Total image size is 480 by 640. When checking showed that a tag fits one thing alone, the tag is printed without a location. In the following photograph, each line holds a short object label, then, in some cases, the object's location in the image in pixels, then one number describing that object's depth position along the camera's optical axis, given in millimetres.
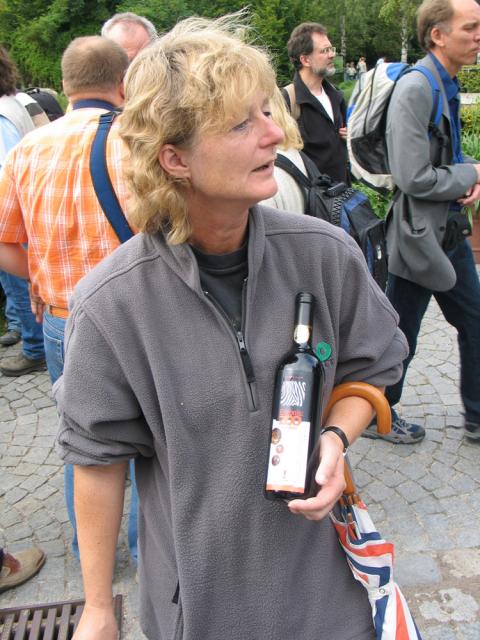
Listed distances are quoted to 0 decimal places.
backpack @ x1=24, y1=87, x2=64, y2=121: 6223
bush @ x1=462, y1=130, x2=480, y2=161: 6625
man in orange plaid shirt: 2371
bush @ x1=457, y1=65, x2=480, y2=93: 13352
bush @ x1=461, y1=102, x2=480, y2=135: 7735
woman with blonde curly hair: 1312
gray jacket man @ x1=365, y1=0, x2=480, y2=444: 2969
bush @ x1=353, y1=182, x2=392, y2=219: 6473
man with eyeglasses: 5117
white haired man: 3836
